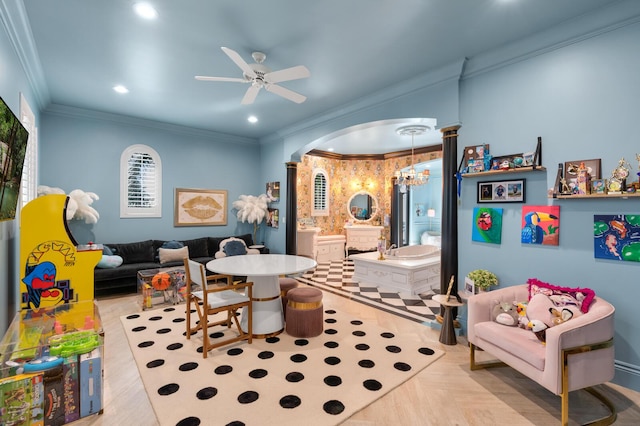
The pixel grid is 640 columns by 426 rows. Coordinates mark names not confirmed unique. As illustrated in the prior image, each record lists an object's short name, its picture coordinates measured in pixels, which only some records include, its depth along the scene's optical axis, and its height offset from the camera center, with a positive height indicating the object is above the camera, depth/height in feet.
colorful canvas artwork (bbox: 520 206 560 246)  9.18 -0.38
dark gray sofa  15.15 -2.76
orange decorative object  13.97 -3.14
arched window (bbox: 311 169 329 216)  26.68 +1.72
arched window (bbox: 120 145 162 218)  18.06 +1.88
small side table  10.30 -3.81
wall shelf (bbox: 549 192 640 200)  7.63 +0.45
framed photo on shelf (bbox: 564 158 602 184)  8.43 +1.27
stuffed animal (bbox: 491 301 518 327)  8.17 -2.77
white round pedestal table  10.27 -2.83
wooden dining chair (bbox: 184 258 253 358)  9.25 -2.87
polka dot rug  6.79 -4.39
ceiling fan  9.22 +4.40
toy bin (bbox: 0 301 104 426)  5.92 -3.32
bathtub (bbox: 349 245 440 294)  16.30 -3.32
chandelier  19.90 +2.57
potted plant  10.13 -2.23
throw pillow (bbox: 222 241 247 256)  18.30 -2.14
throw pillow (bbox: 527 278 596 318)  7.66 -2.16
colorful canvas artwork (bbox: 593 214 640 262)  7.84 -0.64
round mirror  28.81 +0.66
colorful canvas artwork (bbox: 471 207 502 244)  10.45 -0.44
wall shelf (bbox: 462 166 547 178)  9.38 +1.36
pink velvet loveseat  6.42 -3.15
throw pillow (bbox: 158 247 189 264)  17.29 -2.38
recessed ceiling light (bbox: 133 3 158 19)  8.17 +5.56
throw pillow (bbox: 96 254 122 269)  15.06 -2.45
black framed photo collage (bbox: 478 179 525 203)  9.98 +0.74
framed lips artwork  19.99 +0.41
